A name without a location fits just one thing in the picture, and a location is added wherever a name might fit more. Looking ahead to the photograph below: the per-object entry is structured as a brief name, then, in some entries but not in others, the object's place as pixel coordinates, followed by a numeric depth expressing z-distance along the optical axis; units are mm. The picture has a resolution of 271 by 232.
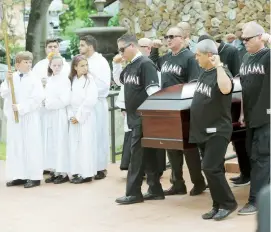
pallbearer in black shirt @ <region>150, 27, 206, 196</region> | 11718
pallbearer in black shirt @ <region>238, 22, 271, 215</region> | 9960
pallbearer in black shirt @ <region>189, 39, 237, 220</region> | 9903
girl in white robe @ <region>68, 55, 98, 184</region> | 13533
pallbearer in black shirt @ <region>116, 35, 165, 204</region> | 11385
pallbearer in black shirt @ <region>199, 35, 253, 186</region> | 12361
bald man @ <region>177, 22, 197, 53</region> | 12924
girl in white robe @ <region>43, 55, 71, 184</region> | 13728
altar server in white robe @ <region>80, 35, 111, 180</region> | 14038
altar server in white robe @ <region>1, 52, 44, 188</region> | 13464
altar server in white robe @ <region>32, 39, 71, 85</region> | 14494
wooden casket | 10310
